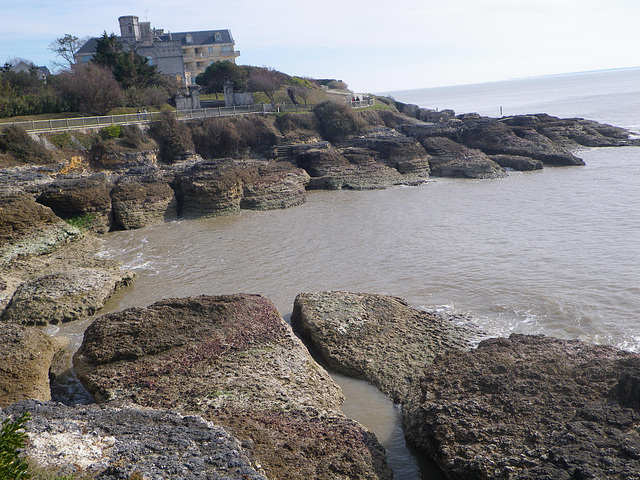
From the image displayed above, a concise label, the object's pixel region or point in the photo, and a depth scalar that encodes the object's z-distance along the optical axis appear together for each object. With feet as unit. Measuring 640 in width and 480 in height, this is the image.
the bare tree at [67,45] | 201.98
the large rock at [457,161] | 99.99
